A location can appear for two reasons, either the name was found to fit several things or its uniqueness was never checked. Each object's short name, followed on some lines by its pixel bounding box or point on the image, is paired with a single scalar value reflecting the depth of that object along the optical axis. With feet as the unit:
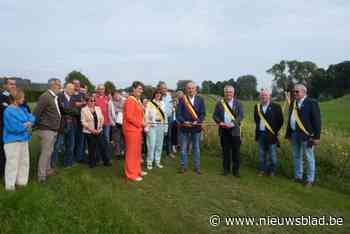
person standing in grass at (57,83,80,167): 23.99
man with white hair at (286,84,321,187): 21.54
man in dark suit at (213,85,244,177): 23.49
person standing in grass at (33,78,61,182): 20.21
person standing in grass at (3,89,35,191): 17.80
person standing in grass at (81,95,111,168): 24.37
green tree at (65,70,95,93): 196.56
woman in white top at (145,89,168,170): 24.84
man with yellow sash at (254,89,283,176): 23.62
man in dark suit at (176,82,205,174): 23.97
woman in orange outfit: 22.02
